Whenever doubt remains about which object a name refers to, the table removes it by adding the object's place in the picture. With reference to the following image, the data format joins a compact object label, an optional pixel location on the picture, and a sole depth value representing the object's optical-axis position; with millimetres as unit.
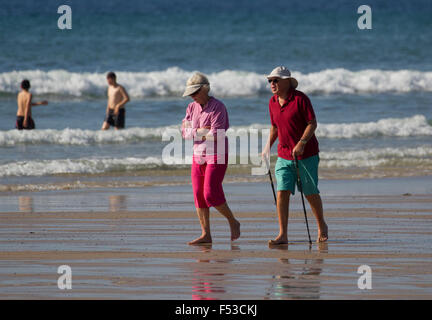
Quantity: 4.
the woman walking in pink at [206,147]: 15062
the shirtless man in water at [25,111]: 35281
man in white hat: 14828
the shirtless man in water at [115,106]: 36219
